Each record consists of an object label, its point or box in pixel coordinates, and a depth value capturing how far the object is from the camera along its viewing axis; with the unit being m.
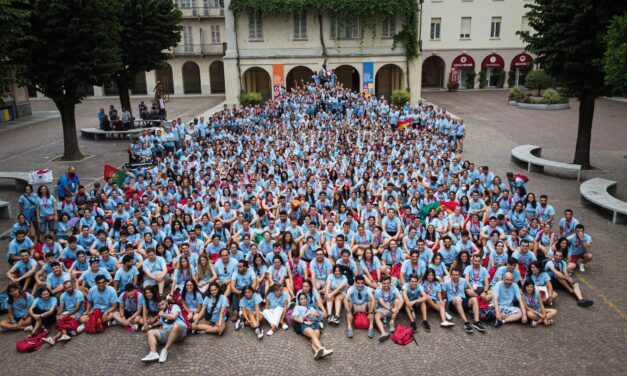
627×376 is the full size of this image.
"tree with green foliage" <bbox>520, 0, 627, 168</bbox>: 17.22
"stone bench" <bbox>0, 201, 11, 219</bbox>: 16.30
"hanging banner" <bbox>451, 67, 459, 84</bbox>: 52.84
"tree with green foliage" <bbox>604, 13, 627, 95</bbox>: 13.76
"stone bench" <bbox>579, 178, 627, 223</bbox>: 14.78
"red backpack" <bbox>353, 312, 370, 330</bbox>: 9.70
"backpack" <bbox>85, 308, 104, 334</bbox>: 9.62
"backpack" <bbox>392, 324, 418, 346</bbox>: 9.18
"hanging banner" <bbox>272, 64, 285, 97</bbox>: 39.09
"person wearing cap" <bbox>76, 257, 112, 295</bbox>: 10.61
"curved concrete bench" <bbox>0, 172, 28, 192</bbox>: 19.11
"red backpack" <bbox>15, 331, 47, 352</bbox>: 9.09
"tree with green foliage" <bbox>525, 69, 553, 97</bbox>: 44.94
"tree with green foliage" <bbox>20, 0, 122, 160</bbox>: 20.55
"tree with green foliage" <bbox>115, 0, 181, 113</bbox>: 28.64
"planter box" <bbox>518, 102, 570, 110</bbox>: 38.28
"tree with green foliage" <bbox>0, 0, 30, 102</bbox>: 14.12
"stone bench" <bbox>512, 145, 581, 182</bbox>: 19.76
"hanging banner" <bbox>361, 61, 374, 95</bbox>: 39.00
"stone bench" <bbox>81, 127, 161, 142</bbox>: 29.41
